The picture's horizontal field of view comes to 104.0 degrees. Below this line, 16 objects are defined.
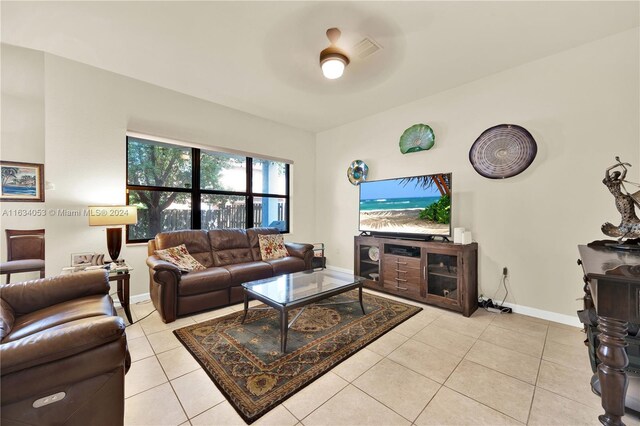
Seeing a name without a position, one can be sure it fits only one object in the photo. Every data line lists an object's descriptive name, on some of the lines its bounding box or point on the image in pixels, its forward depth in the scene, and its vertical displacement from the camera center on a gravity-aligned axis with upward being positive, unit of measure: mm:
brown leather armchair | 932 -667
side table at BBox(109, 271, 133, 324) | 2514 -769
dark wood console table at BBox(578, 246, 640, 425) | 1044 -453
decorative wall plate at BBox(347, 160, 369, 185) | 4219 +694
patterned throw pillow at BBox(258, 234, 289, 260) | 3727 -530
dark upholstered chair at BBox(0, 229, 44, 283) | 2939 -489
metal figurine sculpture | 1730 -8
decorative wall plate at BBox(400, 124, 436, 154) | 3418 +1033
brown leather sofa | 2543 -687
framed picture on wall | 2982 +385
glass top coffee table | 2002 -745
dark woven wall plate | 2688 +681
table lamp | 2586 -70
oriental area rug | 1605 -1122
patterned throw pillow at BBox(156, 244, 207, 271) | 2881 -536
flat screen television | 3037 +73
